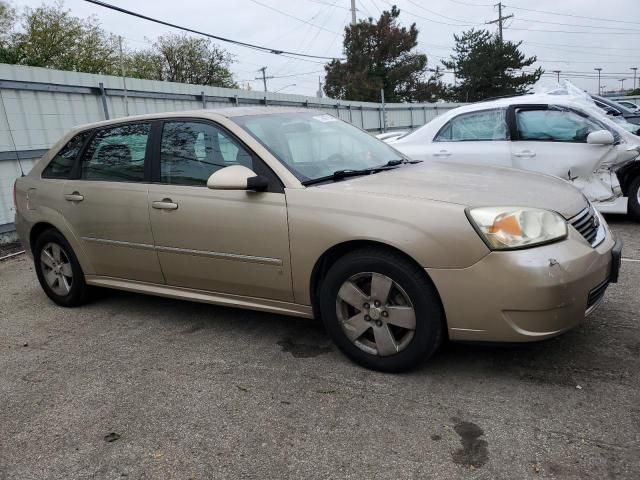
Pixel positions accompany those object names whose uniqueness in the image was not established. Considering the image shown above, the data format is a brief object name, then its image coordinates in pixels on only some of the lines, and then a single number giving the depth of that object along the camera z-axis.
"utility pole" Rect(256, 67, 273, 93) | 62.22
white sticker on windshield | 4.12
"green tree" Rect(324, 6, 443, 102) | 47.56
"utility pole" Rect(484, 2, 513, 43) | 57.50
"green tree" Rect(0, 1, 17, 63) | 34.94
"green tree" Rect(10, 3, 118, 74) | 36.31
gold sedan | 2.70
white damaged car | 6.15
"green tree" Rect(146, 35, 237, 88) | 44.47
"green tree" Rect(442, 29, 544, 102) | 53.16
